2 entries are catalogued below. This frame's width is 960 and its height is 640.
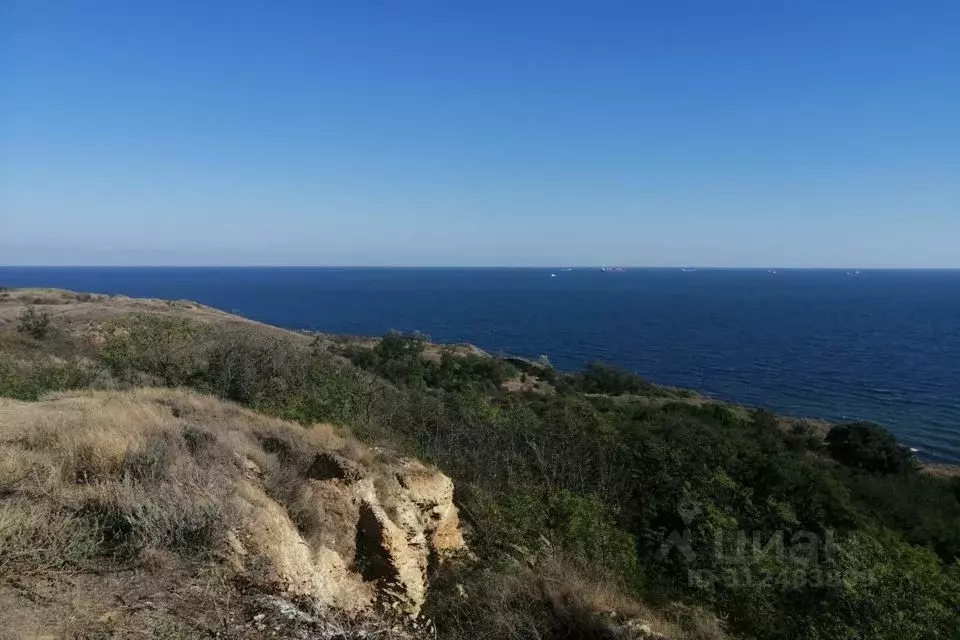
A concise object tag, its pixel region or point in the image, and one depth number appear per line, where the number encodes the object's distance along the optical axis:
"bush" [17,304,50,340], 29.20
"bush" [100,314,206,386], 17.55
